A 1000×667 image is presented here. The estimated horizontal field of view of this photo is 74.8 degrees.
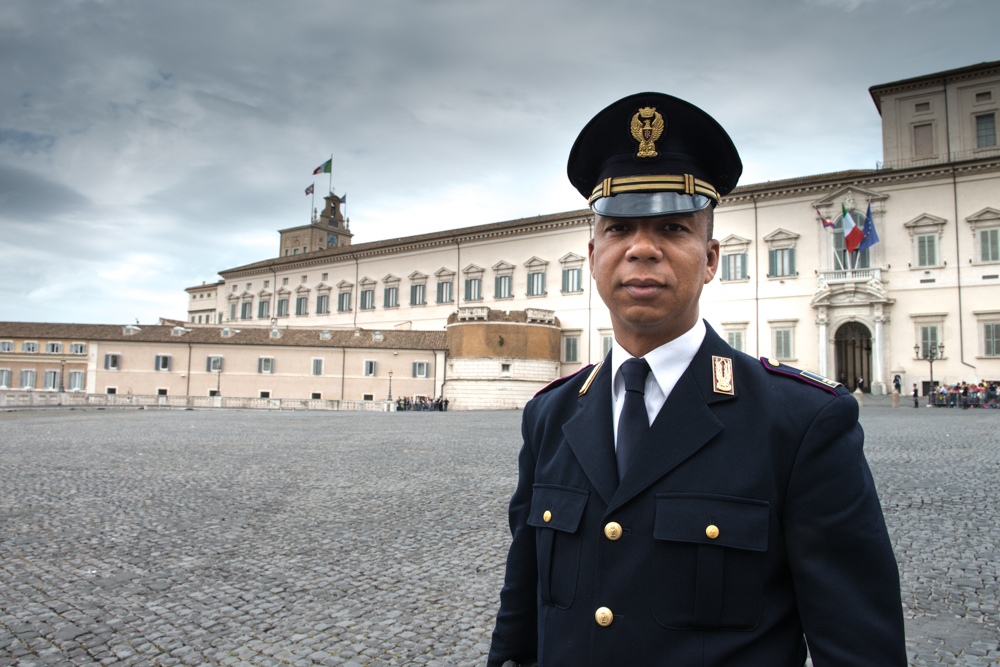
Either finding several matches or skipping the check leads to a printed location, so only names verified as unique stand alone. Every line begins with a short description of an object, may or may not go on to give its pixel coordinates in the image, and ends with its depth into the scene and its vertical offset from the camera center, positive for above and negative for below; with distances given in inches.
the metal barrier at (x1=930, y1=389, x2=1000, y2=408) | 965.8 -29.6
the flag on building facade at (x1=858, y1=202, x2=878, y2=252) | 1107.9 +247.5
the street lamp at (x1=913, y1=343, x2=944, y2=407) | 1087.6 +46.1
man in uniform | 49.3 -9.0
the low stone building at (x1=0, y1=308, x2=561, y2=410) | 1529.3 +17.8
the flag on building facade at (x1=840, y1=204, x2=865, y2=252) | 1120.8 +247.3
